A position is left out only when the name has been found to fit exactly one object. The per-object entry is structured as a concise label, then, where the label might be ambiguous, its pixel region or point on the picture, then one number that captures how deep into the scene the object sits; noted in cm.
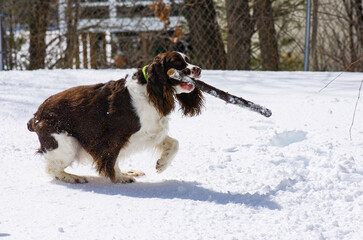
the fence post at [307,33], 1130
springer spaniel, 540
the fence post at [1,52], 1213
